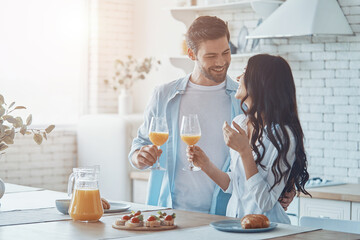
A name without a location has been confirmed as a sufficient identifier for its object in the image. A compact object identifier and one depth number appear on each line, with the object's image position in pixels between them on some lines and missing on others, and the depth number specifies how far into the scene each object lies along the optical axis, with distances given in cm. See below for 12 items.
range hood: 445
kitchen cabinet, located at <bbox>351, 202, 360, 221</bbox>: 397
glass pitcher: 257
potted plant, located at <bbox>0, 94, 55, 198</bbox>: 285
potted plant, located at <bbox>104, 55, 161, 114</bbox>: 611
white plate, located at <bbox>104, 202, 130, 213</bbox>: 284
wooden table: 230
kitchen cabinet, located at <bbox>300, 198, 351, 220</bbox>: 402
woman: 270
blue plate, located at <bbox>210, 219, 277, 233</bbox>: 234
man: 321
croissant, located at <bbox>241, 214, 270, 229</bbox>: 238
